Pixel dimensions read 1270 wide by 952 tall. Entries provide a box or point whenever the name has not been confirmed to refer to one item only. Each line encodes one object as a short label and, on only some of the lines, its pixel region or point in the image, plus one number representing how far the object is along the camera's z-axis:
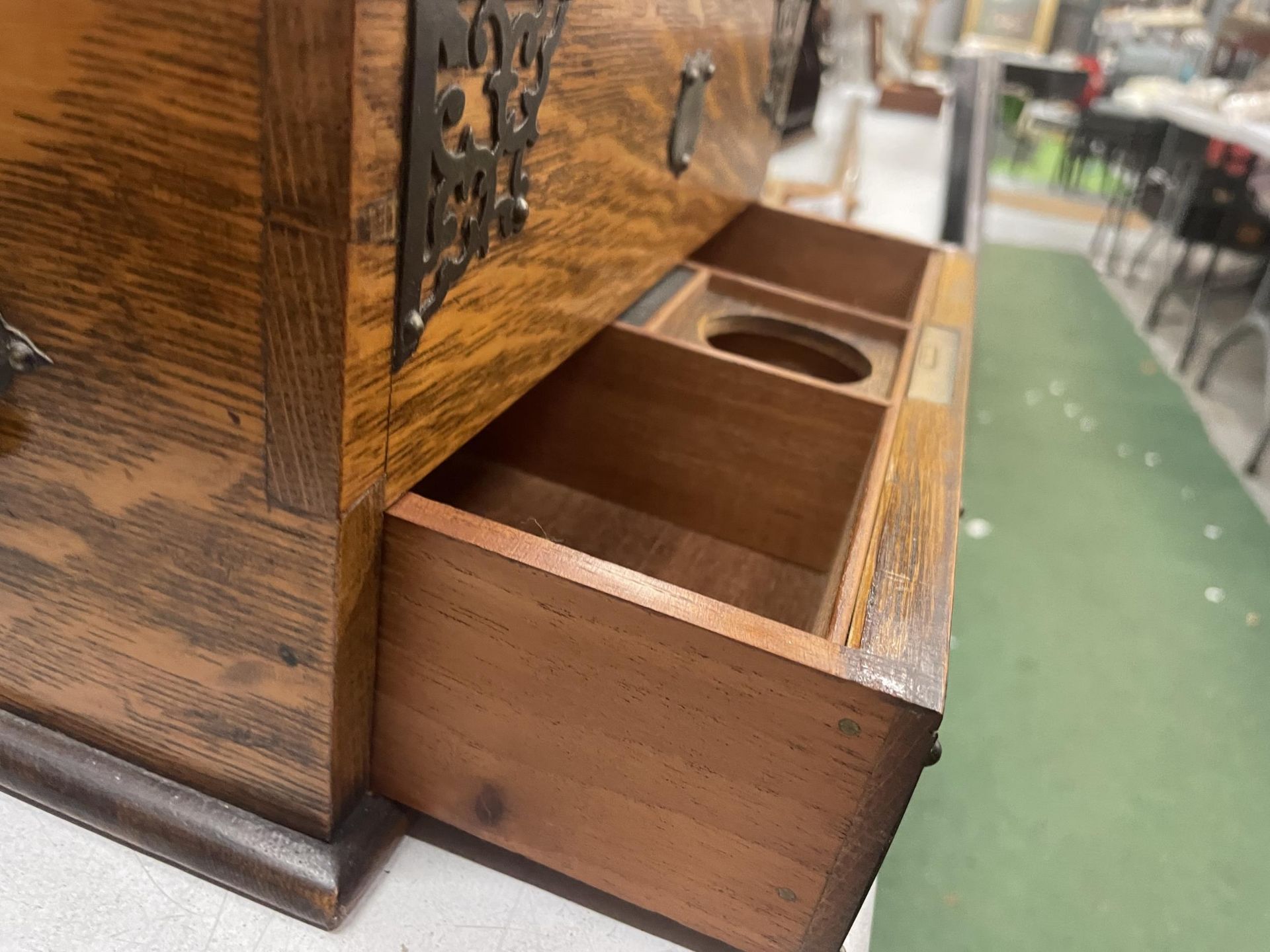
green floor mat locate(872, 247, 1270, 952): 0.80
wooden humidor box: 0.35
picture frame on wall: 6.34
